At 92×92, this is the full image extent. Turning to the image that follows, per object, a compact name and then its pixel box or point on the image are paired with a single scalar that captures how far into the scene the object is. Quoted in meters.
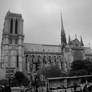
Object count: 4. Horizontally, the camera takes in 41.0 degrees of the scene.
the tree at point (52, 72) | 45.80
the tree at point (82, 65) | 45.08
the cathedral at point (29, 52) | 57.56
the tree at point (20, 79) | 42.52
